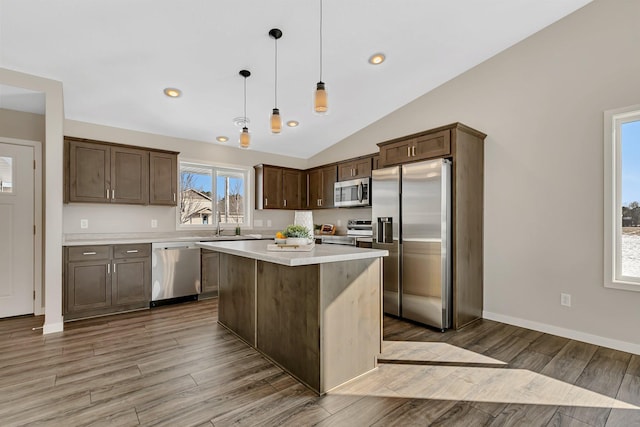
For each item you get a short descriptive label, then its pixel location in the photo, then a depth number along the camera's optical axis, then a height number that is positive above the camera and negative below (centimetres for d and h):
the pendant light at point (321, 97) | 229 +86
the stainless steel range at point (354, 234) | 475 -33
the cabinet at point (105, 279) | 365 -80
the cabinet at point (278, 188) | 561 +50
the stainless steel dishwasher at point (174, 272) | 423 -81
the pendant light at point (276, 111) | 264 +88
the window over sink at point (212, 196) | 516 +32
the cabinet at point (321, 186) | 558 +53
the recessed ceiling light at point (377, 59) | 347 +176
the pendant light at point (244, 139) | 310 +75
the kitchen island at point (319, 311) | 212 -73
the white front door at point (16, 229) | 369 -18
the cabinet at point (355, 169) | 494 +75
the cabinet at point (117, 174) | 390 +55
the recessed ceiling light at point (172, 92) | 373 +149
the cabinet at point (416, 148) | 346 +80
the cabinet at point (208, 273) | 465 -89
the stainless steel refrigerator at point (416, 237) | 336 -27
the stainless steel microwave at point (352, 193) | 487 +35
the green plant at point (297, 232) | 258 -15
